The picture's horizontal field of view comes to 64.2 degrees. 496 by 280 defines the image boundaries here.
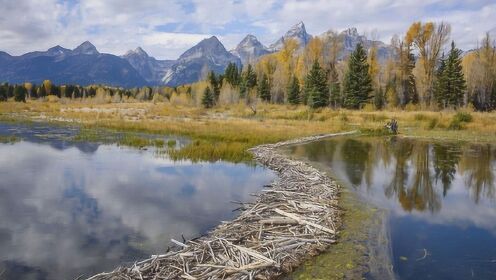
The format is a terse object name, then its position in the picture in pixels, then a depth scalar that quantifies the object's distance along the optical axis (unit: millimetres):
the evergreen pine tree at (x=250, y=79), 91875
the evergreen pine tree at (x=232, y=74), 101688
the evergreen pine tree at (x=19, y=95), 103562
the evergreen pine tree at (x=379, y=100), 67625
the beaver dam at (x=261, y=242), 6953
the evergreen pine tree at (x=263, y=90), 87250
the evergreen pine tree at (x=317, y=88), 64812
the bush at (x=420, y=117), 46456
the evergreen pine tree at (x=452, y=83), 61156
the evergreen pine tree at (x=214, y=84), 98625
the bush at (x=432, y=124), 41069
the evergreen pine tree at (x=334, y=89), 70125
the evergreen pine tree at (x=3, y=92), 105000
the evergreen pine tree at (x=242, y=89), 91812
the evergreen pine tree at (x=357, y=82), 64500
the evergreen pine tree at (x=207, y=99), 84688
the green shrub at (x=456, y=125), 39978
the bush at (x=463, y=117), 41500
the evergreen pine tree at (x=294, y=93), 74812
